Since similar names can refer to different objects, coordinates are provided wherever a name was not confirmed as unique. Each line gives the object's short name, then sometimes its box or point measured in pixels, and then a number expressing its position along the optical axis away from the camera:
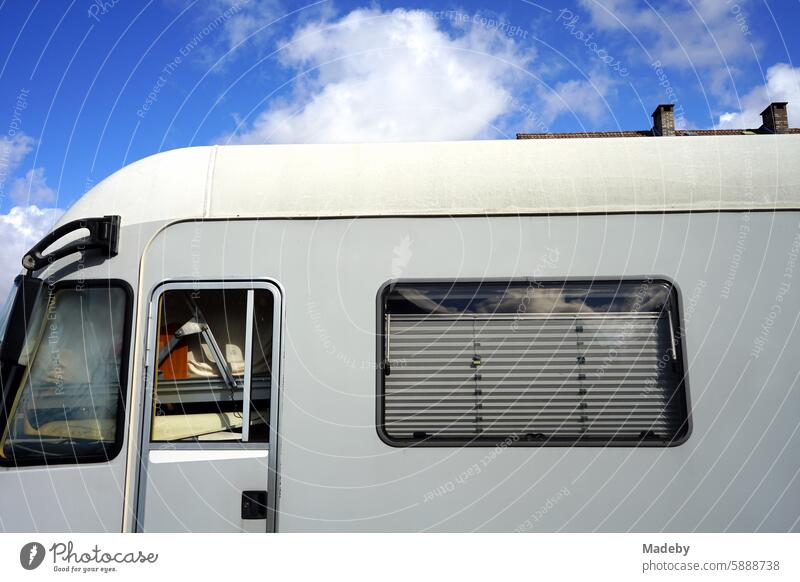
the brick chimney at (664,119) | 20.59
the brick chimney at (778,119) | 17.85
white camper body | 3.07
